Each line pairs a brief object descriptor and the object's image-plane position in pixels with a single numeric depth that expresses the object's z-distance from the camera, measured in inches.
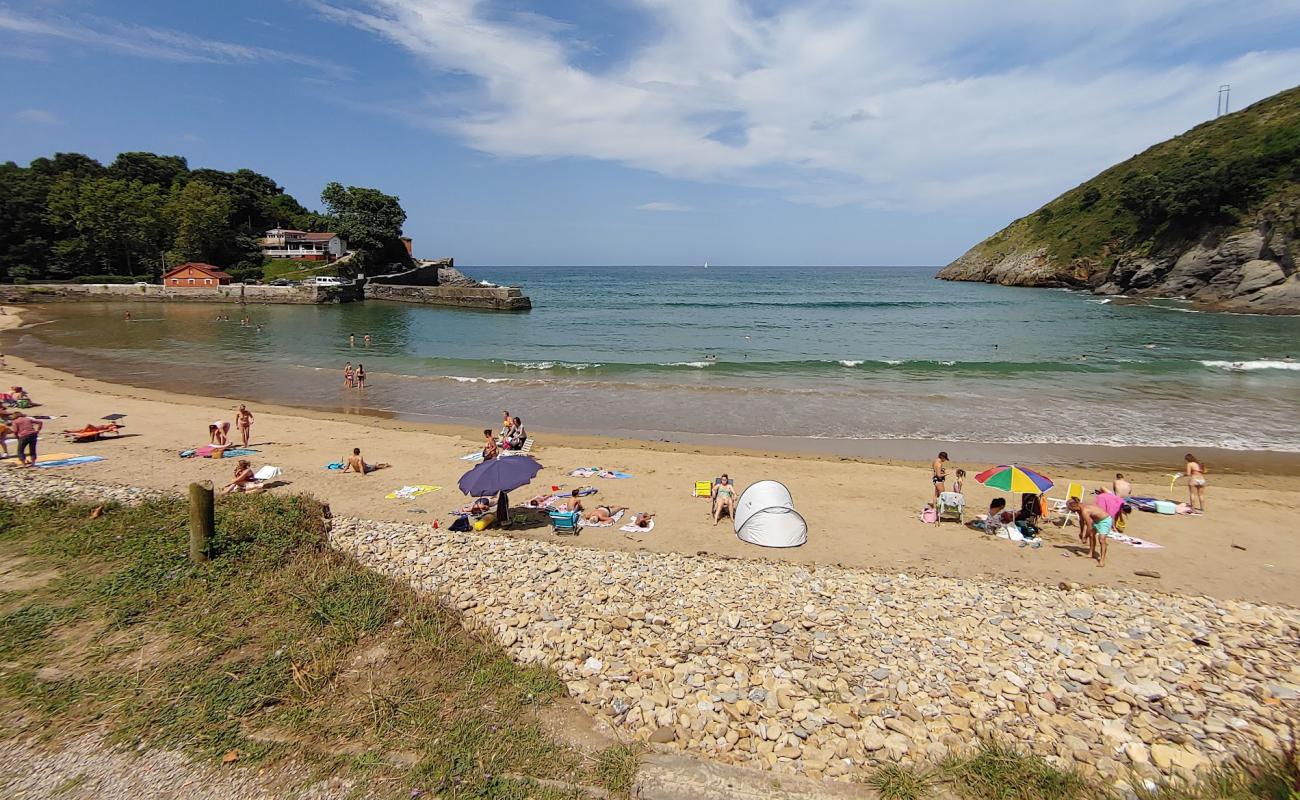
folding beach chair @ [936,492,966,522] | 480.1
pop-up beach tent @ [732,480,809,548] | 435.8
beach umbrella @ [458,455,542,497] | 429.4
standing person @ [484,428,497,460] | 584.4
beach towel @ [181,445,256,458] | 627.8
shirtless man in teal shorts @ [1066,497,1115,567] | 412.5
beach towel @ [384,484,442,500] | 525.7
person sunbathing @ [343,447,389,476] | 585.3
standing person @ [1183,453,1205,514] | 505.7
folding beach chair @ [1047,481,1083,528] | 464.4
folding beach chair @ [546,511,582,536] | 454.6
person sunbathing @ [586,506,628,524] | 476.4
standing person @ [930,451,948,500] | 521.0
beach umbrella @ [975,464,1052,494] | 445.1
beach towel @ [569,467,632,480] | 591.8
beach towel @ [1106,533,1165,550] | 441.1
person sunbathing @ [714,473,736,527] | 479.8
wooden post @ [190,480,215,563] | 325.7
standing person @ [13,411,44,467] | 549.0
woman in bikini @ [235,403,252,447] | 682.8
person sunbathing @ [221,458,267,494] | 525.7
